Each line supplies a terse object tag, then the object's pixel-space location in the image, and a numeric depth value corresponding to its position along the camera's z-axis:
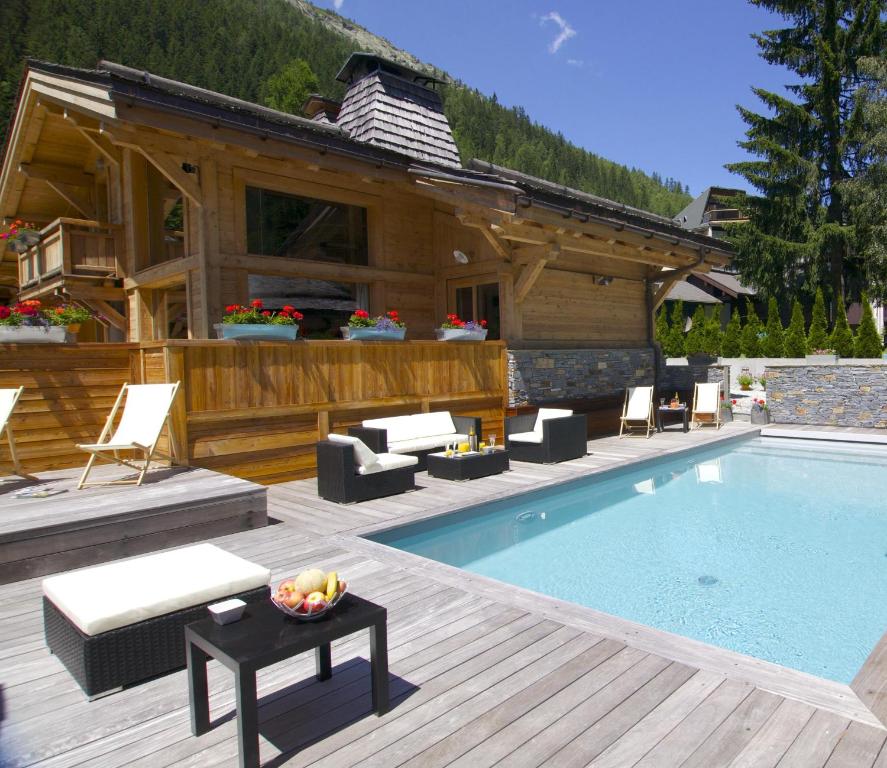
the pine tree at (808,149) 22.25
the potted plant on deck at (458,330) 9.70
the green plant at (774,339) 22.25
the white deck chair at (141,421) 5.56
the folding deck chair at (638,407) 11.47
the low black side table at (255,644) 2.19
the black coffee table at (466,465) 7.61
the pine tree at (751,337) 22.89
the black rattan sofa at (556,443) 8.77
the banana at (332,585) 2.53
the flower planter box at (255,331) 7.14
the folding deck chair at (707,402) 12.41
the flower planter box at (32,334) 6.03
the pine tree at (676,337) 25.41
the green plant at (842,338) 20.66
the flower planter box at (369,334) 8.37
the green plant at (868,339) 19.89
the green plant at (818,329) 21.42
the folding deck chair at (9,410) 5.40
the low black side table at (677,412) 12.00
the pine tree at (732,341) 23.53
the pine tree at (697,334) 24.70
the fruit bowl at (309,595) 2.46
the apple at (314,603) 2.46
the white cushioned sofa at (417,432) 7.57
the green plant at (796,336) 21.78
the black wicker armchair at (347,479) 6.48
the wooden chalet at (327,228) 8.71
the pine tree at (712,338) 24.19
